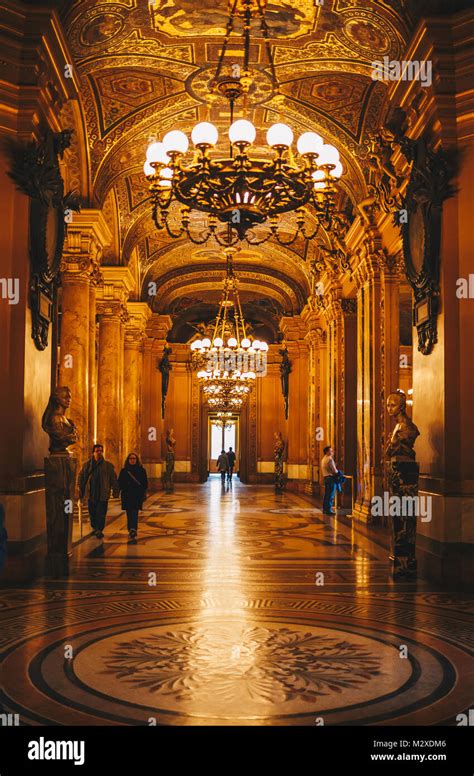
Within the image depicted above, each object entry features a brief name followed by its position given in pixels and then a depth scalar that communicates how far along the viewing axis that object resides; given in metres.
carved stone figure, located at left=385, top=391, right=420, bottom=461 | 7.09
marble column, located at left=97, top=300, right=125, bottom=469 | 15.25
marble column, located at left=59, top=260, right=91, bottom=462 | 11.66
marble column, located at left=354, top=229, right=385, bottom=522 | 11.88
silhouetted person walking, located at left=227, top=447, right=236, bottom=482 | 24.61
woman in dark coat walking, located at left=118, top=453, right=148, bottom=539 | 9.92
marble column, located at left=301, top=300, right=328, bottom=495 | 18.95
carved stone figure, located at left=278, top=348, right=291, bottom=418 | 22.91
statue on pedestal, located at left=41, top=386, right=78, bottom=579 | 7.04
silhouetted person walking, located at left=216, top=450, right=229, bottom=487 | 23.53
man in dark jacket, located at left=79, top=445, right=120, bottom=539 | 9.87
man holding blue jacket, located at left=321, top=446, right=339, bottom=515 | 13.23
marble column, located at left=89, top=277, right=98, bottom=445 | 12.24
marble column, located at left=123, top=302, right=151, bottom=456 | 19.27
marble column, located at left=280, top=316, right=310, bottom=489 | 22.17
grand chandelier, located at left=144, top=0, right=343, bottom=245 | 6.73
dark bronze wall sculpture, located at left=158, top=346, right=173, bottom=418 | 23.73
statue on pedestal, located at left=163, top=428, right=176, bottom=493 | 21.14
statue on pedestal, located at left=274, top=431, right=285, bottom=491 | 21.41
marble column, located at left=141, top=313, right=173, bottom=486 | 22.80
